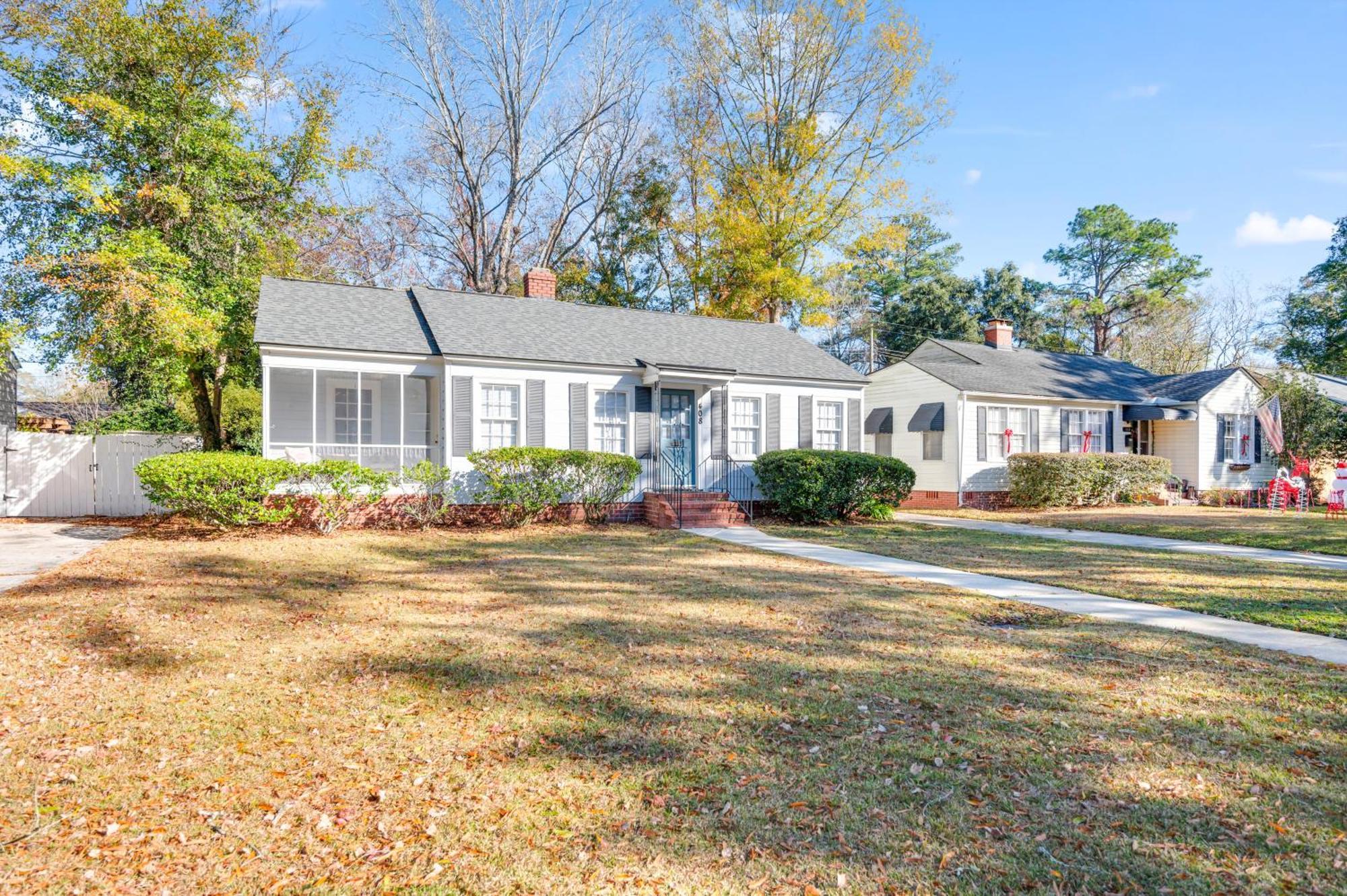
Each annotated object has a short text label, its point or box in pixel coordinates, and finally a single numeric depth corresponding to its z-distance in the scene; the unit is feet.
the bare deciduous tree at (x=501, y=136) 80.48
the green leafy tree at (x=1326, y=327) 77.71
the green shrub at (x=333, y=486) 39.96
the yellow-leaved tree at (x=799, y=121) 77.10
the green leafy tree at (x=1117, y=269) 125.29
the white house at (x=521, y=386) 45.55
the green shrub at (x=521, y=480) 43.83
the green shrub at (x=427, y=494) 43.29
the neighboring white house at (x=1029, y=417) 66.13
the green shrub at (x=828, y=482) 47.55
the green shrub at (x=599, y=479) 45.88
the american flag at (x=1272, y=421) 68.74
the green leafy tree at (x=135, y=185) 43.73
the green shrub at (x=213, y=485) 35.99
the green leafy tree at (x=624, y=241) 93.71
